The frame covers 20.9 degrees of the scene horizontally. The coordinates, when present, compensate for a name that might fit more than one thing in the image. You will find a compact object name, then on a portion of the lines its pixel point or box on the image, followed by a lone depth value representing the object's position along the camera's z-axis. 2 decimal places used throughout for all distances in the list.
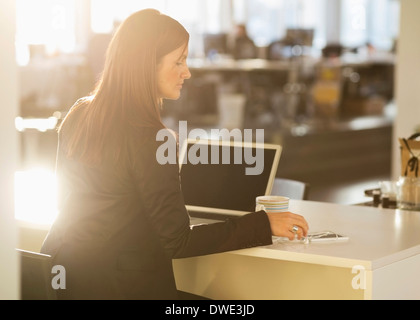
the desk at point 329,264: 2.84
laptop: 3.39
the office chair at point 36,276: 2.77
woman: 2.82
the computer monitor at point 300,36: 13.71
